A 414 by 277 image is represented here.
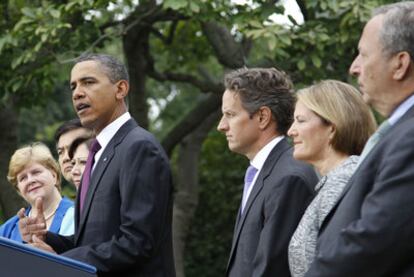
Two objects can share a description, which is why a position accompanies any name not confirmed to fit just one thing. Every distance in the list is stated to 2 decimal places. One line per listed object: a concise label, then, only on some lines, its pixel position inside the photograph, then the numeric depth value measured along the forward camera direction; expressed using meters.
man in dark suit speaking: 9.32
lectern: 7.33
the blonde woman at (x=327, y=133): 8.03
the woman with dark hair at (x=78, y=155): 12.27
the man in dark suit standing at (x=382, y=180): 6.49
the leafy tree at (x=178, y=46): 17.23
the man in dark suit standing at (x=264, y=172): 8.68
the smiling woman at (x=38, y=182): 12.05
